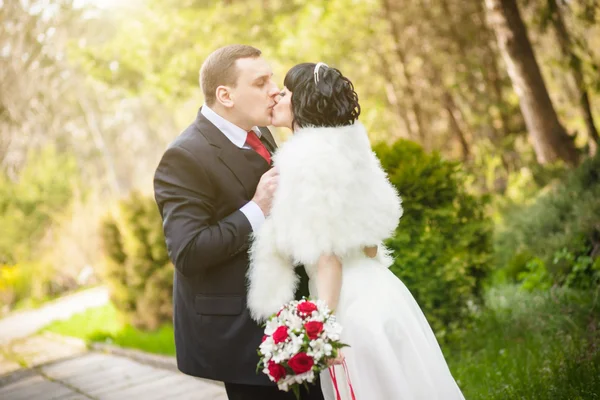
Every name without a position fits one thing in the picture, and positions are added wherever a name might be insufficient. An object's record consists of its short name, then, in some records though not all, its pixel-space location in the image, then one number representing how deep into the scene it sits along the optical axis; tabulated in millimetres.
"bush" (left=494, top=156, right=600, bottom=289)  5430
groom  2445
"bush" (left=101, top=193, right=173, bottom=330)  7648
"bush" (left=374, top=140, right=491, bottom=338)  4992
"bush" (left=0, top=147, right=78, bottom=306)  14961
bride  2387
